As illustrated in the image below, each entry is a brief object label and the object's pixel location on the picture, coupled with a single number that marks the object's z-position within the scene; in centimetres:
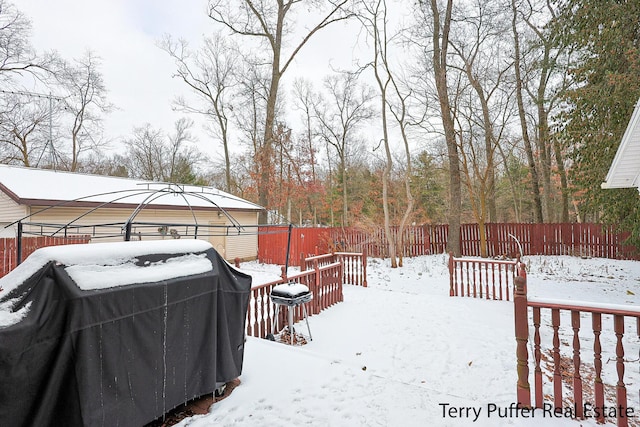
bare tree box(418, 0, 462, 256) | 1156
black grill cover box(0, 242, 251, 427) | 150
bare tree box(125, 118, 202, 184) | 2531
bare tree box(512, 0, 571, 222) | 1200
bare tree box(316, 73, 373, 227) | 2120
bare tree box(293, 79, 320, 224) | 2265
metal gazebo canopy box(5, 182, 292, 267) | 914
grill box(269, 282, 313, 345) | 419
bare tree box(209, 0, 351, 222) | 1469
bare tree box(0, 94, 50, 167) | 1617
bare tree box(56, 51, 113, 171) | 1833
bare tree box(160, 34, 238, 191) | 1752
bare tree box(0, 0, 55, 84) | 1264
